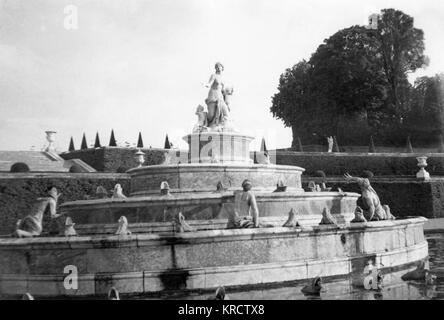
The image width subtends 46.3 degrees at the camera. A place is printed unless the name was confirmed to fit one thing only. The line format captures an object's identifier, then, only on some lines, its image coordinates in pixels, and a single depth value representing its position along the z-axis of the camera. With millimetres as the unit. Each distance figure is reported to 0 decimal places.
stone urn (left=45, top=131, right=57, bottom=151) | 46694
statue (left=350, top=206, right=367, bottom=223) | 14664
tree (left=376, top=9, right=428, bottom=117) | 58375
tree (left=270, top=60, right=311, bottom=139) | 62031
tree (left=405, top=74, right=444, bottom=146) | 59438
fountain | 11523
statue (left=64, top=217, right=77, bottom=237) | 12672
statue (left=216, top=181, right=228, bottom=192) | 18297
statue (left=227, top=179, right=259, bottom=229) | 13102
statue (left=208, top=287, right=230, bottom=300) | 9365
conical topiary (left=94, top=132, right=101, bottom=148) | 47762
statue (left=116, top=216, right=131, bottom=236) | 12141
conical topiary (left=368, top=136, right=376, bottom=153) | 53931
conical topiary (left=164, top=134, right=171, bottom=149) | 48219
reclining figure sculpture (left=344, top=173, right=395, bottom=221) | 16438
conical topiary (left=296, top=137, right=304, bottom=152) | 53912
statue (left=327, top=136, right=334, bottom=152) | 51488
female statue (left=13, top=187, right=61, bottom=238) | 12613
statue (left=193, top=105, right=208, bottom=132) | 25672
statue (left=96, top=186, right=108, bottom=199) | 22656
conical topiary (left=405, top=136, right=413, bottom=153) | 54150
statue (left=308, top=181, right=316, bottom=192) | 24306
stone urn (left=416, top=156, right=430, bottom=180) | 41000
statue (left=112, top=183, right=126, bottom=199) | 21358
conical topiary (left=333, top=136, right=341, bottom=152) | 51997
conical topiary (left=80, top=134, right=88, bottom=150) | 51762
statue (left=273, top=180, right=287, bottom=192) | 17719
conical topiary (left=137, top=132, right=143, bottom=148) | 47562
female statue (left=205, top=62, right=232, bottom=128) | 25719
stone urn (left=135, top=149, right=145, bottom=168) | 40344
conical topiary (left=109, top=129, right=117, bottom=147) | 45406
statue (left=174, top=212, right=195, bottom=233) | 12578
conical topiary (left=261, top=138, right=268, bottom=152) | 47634
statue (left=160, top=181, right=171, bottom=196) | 17736
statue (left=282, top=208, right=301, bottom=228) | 13320
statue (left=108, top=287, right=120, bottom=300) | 9654
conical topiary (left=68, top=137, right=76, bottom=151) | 56403
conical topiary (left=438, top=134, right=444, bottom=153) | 57438
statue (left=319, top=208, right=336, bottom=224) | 13867
